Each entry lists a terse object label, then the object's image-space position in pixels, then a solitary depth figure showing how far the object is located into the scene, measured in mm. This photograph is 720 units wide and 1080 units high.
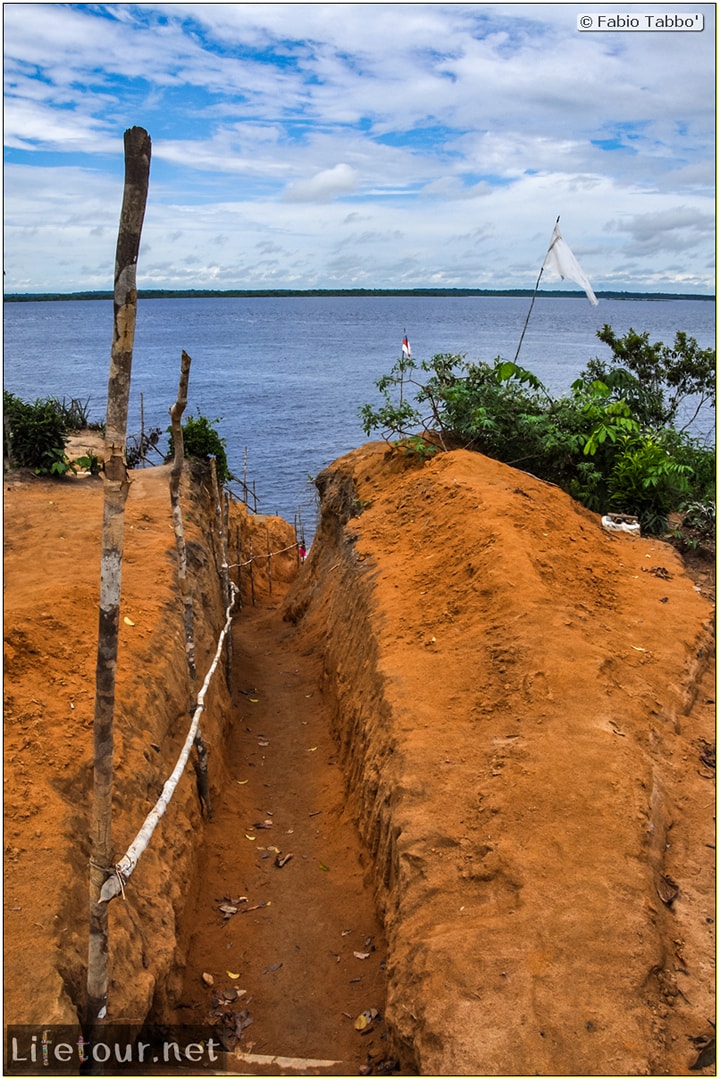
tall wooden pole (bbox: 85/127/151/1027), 3979
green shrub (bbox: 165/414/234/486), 18266
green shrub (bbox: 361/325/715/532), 12727
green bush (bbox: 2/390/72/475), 16172
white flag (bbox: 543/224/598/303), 11828
